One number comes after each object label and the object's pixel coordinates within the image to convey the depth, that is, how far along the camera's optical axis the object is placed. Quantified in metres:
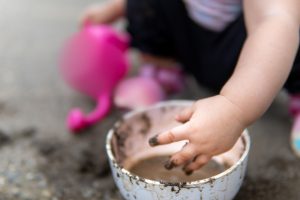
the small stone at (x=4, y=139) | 1.12
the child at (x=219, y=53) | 0.76
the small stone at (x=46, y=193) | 0.96
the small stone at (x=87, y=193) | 0.96
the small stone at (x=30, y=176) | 1.01
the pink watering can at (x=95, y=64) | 1.24
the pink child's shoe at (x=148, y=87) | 1.21
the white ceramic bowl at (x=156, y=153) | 0.77
